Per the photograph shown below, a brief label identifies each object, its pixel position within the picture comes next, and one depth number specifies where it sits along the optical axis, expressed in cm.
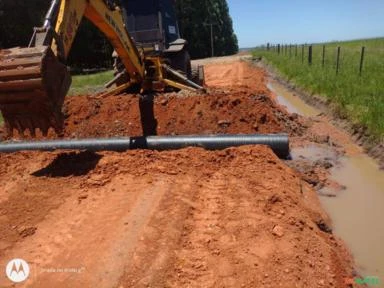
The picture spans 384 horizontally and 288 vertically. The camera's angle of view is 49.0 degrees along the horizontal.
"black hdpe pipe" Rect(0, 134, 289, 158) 706
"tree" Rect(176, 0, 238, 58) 4612
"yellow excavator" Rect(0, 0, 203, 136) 485
